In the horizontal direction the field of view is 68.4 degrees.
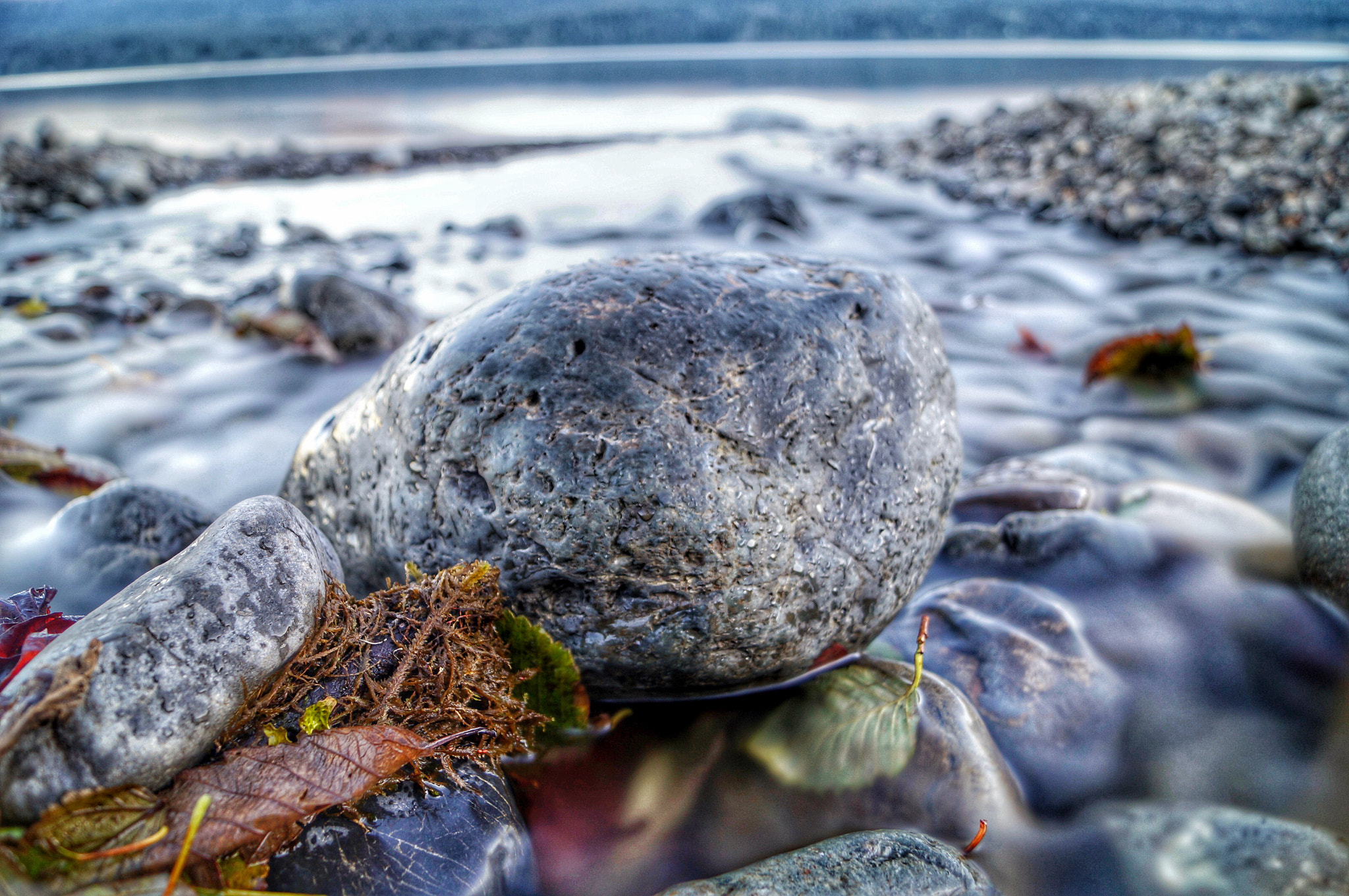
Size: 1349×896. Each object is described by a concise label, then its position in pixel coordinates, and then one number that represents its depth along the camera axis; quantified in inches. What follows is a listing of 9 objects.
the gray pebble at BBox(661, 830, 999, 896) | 10.0
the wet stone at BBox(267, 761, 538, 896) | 9.3
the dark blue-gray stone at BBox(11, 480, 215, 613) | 13.9
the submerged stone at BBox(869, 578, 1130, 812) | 12.4
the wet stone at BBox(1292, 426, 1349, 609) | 13.9
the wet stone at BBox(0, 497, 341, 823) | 8.7
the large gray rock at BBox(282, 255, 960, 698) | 11.2
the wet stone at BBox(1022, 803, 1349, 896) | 10.8
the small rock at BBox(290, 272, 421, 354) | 25.0
